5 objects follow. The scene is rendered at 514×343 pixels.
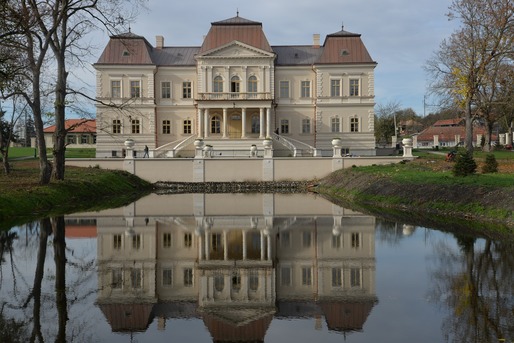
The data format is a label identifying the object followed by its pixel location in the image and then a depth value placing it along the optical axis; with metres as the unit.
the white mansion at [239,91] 48.38
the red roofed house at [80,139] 72.91
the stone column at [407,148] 37.59
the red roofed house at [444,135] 86.50
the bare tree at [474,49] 36.69
